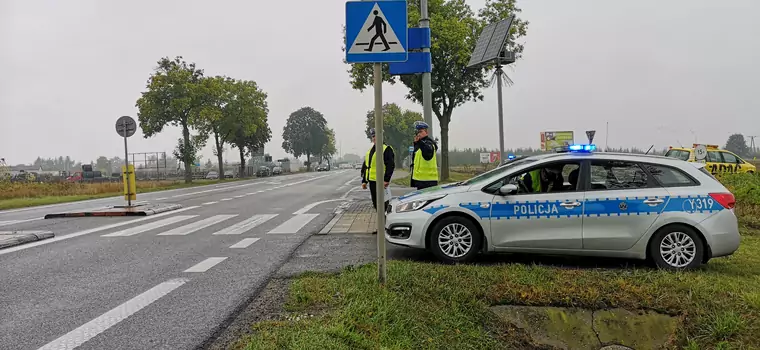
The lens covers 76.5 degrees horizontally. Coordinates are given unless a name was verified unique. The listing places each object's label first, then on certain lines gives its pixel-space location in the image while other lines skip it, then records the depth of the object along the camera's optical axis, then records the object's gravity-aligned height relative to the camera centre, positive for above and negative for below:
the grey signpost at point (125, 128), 13.84 +1.19
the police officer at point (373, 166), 8.03 -0.09
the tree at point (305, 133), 97.81 +6.12
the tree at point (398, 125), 76.44 +5.61
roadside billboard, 48.84 +1.74
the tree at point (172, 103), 38.16 +5.16
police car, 5.47 -0.69
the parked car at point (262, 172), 57.34 -0.91
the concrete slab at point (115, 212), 12.34 -1.11
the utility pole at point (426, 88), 9.88 +1.49
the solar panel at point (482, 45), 14.78 +3.59
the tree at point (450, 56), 22.73 +4.89
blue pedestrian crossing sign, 4.36 +1.18
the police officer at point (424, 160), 7.70 -0.02
